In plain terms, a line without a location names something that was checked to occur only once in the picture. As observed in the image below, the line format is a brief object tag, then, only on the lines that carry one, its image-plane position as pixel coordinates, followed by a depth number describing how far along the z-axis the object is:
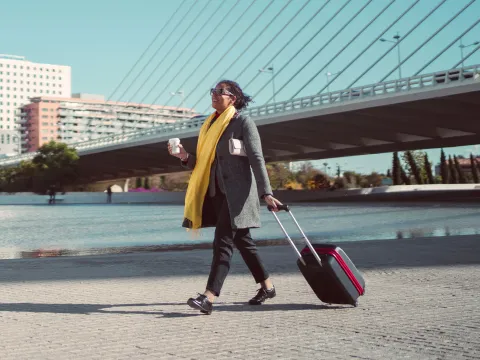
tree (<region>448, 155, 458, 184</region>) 85.88
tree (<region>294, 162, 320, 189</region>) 84.09
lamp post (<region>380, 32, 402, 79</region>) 43.74
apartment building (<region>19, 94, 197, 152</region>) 169.75
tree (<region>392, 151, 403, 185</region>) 88.12
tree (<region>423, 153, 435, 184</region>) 87.56
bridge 35.41
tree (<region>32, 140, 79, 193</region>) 69.31
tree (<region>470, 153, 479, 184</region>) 83.68
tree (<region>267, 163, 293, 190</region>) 80.81
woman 5.37
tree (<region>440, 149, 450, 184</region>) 82.25
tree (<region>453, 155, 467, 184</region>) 87.44
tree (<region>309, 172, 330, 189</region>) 71.56
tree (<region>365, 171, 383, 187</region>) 95.01
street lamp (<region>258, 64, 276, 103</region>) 53.65
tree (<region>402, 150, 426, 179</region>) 88.94
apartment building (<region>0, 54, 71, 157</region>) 197.38
